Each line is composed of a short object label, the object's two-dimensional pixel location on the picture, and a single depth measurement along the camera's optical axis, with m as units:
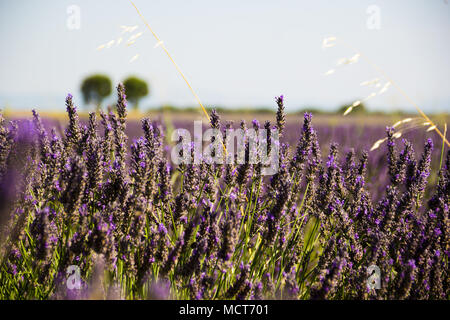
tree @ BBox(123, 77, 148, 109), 48.22
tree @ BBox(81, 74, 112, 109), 47.19
